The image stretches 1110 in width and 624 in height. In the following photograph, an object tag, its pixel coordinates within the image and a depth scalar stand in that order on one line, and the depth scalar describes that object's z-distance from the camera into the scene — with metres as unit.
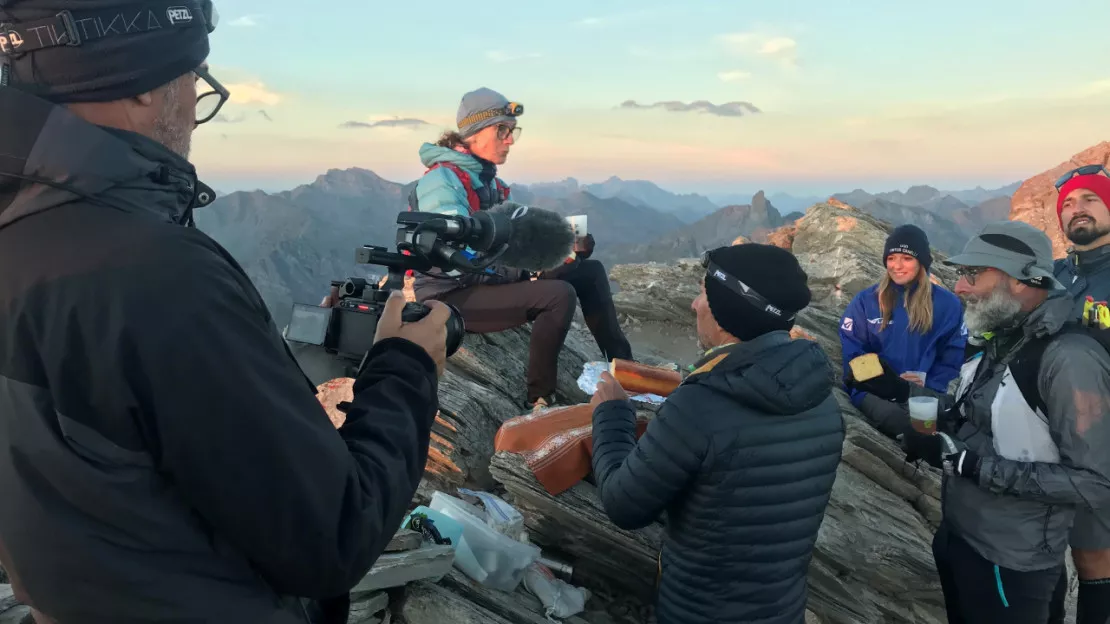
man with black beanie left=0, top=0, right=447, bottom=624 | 1.58
